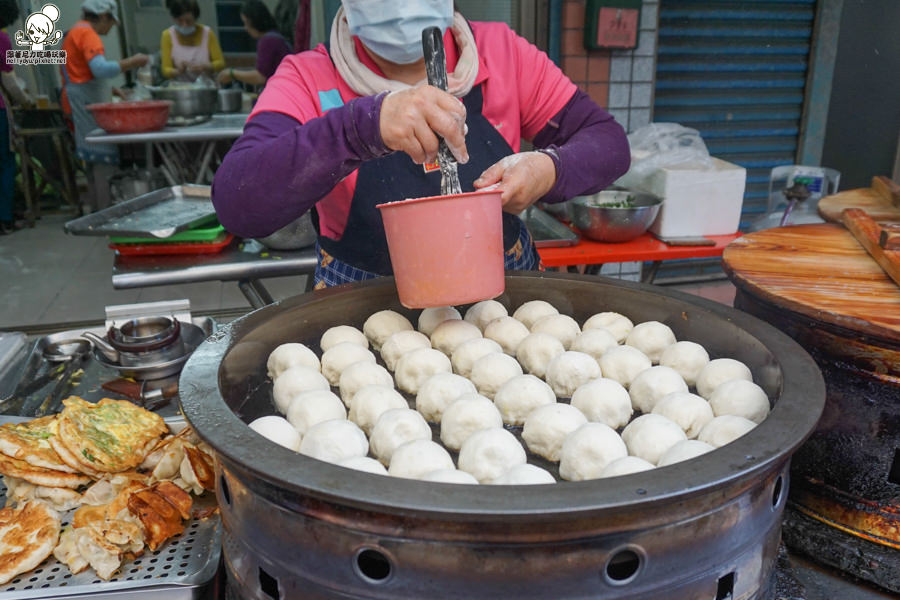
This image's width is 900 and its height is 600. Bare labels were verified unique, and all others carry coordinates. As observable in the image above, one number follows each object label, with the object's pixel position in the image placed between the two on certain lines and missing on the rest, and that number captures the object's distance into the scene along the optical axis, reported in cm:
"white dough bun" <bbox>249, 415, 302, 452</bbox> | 120
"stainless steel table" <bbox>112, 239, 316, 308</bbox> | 268
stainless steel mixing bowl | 317
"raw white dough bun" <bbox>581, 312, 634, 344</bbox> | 162
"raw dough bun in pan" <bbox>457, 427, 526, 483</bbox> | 111
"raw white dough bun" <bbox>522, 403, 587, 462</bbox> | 122
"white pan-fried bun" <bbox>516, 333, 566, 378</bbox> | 152
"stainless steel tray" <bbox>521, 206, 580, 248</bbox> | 318
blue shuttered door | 465
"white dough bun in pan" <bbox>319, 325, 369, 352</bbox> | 159
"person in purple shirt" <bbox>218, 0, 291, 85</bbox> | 605
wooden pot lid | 133
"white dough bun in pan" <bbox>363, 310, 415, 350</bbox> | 162
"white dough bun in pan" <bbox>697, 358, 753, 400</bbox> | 134
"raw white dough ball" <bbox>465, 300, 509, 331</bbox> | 170
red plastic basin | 488
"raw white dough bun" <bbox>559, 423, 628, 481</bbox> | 112
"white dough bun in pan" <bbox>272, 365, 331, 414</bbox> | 138
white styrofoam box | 333
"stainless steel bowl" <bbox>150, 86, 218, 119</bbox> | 560
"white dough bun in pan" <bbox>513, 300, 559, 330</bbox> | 170
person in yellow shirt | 686
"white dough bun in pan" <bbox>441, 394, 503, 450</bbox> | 125
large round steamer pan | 81
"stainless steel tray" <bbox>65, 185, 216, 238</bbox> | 277
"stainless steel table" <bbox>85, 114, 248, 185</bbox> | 498
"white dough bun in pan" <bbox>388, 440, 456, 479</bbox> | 109
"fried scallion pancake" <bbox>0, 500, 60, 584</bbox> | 120
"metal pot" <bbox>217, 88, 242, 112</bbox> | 638
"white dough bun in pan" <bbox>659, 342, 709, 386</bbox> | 144
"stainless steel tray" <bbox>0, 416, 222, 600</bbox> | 116
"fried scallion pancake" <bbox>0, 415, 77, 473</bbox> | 142
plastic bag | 356
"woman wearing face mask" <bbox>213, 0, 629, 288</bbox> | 140
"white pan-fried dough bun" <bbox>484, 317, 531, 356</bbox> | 162
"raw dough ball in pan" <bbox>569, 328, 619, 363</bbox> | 154
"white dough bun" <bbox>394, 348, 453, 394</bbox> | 146
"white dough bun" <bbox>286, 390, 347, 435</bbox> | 128
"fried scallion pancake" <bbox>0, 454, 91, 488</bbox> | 140
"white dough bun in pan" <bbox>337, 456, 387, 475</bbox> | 107
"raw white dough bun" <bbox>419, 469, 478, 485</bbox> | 102
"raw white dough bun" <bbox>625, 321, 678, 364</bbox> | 154
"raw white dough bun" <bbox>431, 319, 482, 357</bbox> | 159
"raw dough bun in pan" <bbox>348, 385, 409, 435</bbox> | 132
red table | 309
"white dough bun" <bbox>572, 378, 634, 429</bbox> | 130
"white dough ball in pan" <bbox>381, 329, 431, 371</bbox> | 154
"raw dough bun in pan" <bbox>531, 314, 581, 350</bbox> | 161
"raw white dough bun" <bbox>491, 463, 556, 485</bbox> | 103
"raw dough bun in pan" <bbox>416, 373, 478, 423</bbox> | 136
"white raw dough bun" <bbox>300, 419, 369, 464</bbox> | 115
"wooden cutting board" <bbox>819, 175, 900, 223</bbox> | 205
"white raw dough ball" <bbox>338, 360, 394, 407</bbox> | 143
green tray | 282
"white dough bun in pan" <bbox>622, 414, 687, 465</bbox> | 116
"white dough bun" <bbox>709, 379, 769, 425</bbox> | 122
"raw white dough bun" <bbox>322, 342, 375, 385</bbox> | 151
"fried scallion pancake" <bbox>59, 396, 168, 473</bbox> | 145
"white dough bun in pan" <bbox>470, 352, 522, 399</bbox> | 145
